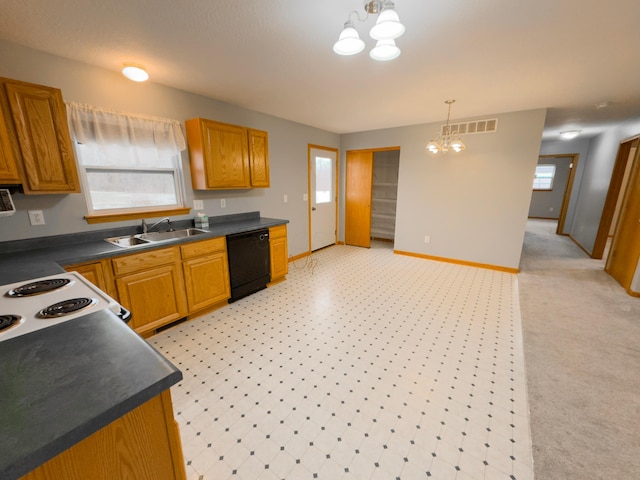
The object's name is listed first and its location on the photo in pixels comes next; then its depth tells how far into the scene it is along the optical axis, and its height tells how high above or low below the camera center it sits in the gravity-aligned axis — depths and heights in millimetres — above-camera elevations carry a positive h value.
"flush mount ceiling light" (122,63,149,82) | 2251 +950
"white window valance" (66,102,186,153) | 2242 +514
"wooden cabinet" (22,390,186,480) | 649 -724
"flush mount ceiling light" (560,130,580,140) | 5043 +988
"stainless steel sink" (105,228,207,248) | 2508 -551
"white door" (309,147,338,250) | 5012 -226
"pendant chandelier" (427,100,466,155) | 3508 +589
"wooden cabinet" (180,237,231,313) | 2621 -933
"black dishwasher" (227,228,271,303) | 3045 -952
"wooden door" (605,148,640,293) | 3387 -686
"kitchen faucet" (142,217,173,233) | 2664 -434
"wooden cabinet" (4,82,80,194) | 1823 +326
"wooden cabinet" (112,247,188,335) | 2176 -919
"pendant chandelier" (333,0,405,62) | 1246 +748
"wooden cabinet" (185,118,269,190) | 2885 +341
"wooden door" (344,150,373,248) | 5398 -272
